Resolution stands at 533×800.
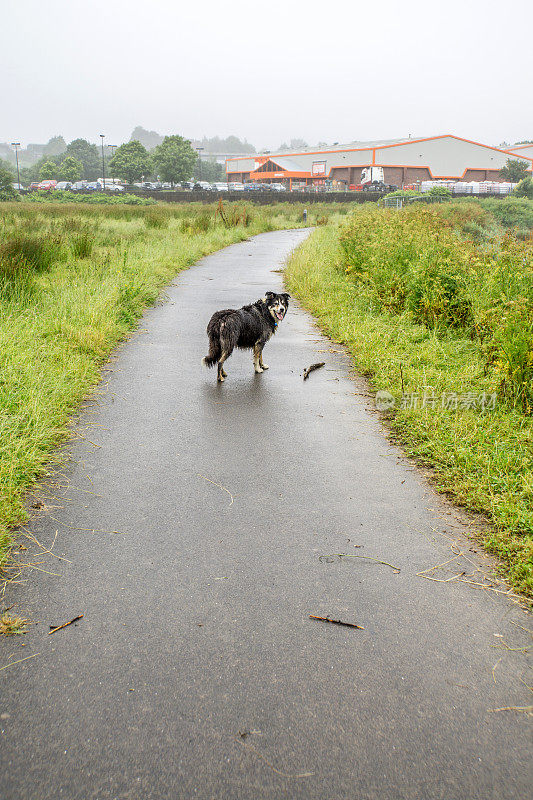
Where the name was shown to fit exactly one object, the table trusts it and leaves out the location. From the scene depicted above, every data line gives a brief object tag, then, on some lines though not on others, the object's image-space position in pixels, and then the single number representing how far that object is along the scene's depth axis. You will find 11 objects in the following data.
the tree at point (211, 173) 156.38
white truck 77.25
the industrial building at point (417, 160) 87.56
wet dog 6.64
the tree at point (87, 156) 161.88
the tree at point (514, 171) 83.19
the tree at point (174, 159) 95.81
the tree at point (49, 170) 125.50
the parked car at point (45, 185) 99.74
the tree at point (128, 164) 100.00
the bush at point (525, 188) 66.19
